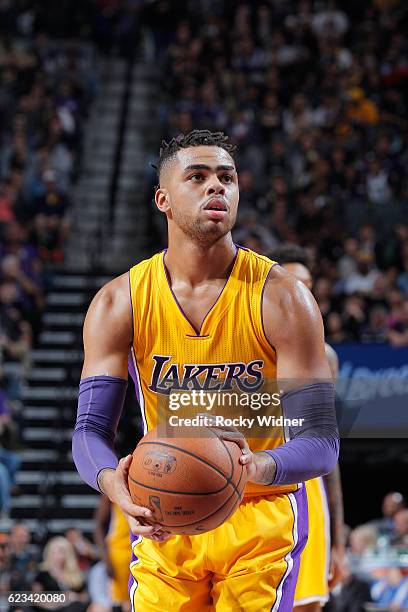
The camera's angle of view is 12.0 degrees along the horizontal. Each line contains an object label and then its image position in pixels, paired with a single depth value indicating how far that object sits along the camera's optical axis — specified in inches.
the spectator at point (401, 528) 608.7
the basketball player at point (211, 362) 252.1
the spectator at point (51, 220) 870.3
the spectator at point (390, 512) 664.9
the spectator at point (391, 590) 545.9
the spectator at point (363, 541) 603.7
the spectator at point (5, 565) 530.6
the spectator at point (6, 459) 721.0
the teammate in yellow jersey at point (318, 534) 336.0
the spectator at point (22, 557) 528.0
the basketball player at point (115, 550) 530.2
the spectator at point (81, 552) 617.5
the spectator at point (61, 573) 530.3
